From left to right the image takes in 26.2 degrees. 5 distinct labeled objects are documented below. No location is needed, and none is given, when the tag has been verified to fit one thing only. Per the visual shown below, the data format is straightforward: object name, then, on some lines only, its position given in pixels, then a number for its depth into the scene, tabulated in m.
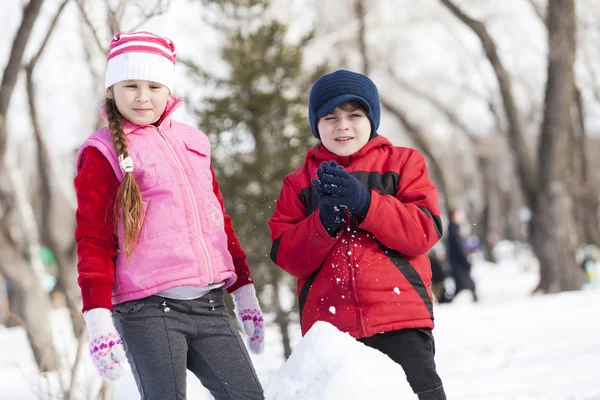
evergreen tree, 11.82
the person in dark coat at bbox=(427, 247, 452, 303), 22.96
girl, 4.18
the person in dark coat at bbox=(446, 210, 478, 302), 22.77
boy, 4.24
